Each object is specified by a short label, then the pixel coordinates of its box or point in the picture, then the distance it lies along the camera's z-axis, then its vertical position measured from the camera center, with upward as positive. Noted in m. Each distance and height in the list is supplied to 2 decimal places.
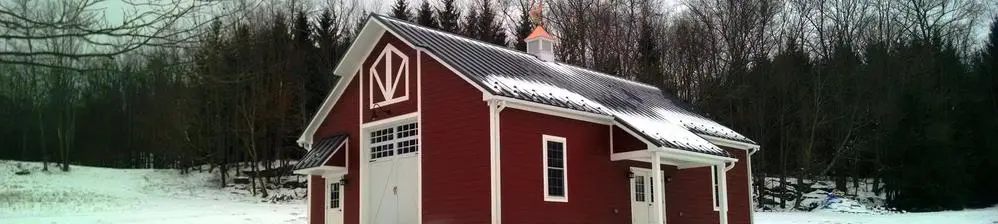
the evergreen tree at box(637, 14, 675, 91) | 43.16 +5.78
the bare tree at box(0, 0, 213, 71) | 4.72 +0.80
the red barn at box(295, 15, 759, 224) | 16.56 +0.53
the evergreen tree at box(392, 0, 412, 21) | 47.28 +8.98
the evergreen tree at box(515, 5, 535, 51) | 47.03 +7.92
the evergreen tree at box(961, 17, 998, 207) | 39.91 +0.65
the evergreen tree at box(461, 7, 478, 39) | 46.72 +8.11
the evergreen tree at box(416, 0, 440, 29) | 46.69 +8.52
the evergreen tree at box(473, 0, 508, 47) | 46.81 +7.94
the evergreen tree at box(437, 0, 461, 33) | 47.41 +8.60
